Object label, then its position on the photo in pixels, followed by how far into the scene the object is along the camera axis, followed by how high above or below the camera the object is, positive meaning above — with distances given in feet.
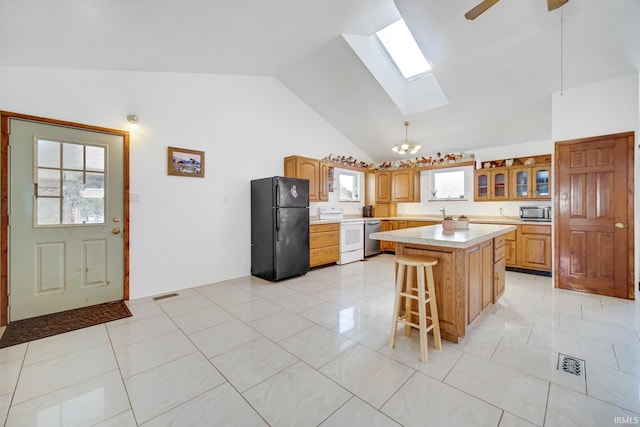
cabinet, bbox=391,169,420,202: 20.49 +2.23
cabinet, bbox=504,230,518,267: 14.97 -1.99
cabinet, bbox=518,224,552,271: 14.03 -1.80
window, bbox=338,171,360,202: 20.89 +2.27
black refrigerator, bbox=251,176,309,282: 13.20 -0.71
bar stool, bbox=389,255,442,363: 6.68 -2.29
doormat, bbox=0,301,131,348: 7.80 -3.55
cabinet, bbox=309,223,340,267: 15.52 -1.82
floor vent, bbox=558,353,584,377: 6.07 -3.58
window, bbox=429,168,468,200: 19.10 +2.20
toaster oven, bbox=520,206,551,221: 14.70 +0.03
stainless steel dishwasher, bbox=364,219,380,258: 19.20 -1.92
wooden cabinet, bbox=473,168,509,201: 16.47 +1.87
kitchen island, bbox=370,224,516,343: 7.18 -1.57
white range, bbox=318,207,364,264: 17.30 -1.41
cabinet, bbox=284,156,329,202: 15.97 +2.58
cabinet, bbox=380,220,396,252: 20.81 -1.14
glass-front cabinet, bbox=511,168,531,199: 15.57 +1.83
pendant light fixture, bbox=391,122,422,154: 14.44 +3.62
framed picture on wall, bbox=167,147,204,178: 11.80 +2.38
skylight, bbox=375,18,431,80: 12.64 +8.38
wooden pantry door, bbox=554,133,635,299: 10.77 -0.07
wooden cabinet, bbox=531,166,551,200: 15.03 +1.81
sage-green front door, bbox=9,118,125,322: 8.80 -0.15
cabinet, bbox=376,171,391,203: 21.74 +2.24
